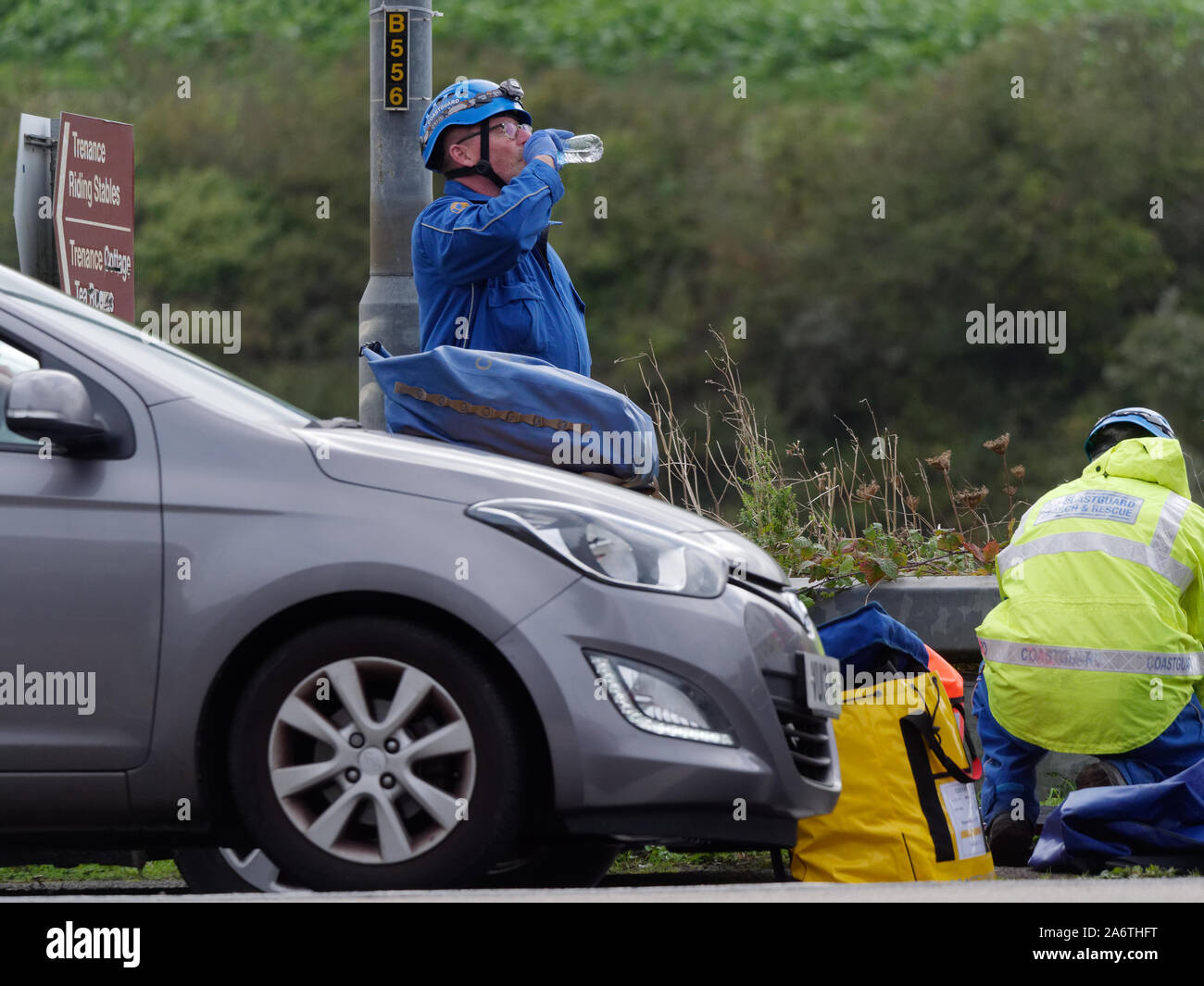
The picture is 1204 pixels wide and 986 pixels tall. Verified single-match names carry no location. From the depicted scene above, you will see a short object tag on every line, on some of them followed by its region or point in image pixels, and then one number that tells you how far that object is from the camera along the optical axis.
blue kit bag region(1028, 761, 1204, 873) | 10.90
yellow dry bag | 10.73
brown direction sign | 14.90
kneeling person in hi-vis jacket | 11.21
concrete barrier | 12.87
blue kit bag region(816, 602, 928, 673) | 11.16
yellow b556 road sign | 14.57
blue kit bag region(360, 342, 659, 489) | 10.70
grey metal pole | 14.46
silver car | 8.34
